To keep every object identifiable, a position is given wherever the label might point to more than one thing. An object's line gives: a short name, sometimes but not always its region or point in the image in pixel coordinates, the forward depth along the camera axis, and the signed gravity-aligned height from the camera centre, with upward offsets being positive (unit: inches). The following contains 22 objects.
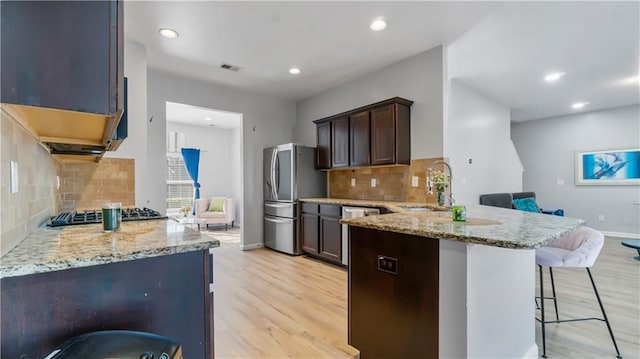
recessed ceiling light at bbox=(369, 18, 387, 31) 112.0 +60.5
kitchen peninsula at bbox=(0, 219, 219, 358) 34.6 -14.4
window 292.4 -3.4
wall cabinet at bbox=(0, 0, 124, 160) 33.0 +14.7
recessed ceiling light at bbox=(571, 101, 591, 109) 229.5 +59.0
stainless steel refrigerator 180.4 -5.2
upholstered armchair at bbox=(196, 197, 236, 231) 274.7 -29.3
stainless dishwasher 139.1 -16.0
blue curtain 289.7 +18.4
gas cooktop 63.8 -9.0
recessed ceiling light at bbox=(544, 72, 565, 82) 169.8 +60.8
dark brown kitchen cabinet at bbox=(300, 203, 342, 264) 155.5 -28.7
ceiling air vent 153.6 +60.2
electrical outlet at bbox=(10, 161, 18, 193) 41.4 +0.8
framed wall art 230.5 +9.8
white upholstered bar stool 74.6 -19.9
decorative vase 110.8 -7.0
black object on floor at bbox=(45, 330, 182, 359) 28.8 -16.9
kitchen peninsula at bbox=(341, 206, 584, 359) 53.7 -21.8
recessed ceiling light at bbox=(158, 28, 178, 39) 117.3 +60.1
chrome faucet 106.8 -1.8
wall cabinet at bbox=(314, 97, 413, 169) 142.8 +23.6
